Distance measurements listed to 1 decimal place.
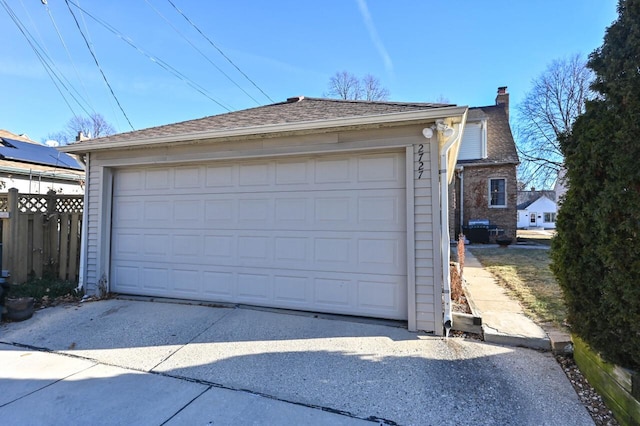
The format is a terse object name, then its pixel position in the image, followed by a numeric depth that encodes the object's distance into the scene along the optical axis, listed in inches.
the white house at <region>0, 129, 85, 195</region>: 327.9
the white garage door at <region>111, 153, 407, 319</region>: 163.0
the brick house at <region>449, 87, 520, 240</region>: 560.4
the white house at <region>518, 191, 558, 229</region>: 1533.0
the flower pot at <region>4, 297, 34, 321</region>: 169.5
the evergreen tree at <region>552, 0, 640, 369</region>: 80.6
